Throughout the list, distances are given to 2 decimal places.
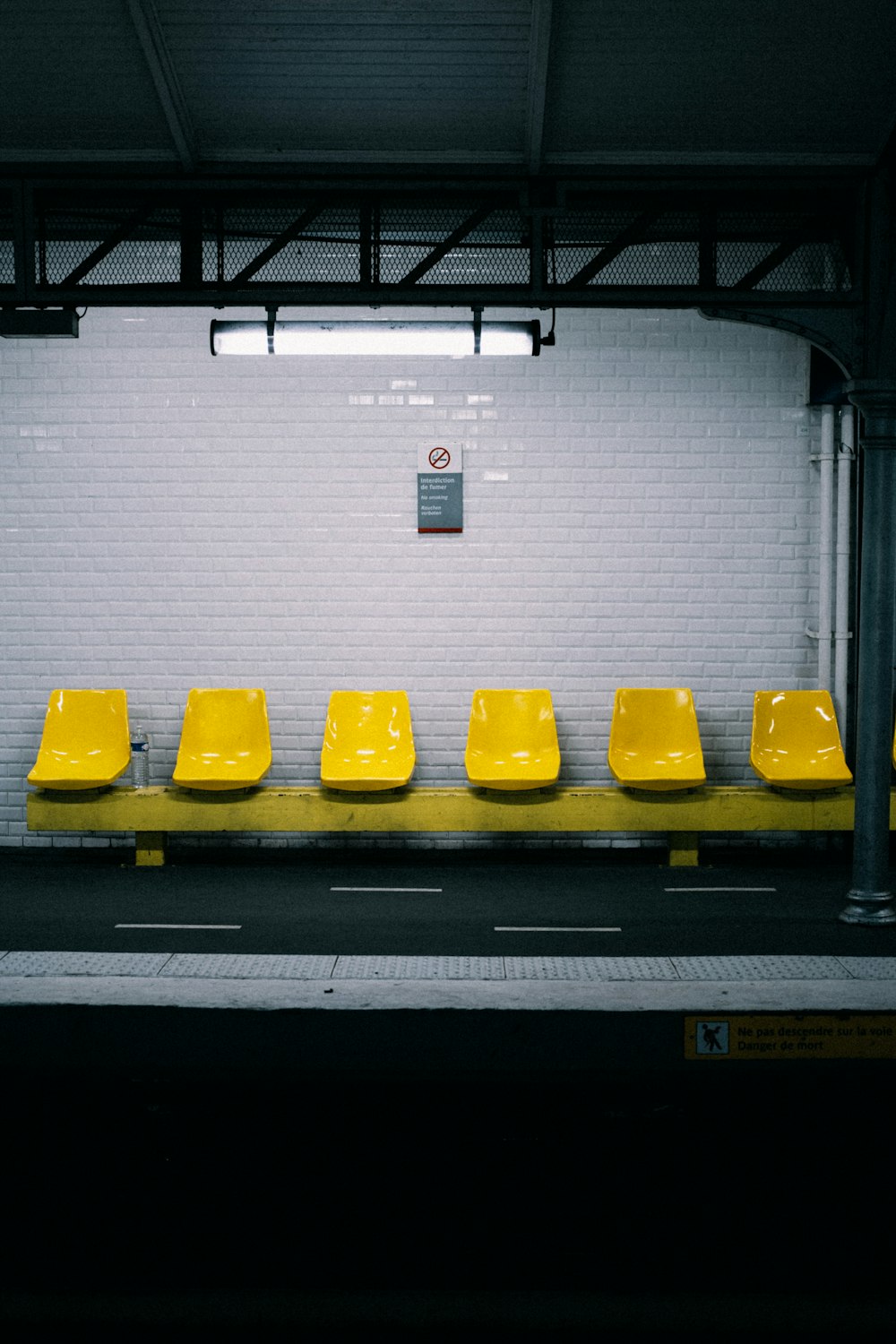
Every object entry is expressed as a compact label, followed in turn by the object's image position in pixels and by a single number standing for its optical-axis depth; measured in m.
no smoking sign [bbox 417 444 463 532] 6.79
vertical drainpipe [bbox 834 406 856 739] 6.72
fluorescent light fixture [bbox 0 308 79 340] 5.42
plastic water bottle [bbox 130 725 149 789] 6.78
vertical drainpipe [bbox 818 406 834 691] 6.72
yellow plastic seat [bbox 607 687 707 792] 6.74
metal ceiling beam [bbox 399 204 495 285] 5.13
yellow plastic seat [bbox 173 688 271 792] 6.73
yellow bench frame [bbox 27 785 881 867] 6.48
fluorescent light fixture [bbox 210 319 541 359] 5.61
